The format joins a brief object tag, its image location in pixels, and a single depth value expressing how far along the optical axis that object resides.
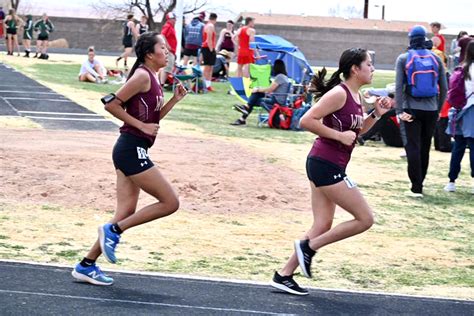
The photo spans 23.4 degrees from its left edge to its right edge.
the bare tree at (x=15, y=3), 58.94
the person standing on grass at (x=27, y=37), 37.75
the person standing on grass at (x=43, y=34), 37.19
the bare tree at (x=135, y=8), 50.16
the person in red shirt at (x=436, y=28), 25.16
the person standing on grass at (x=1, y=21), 42.71
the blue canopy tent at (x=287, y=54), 22.20
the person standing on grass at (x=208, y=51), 27.42
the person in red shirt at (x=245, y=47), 26.83
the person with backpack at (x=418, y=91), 12.34
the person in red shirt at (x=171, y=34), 25.96
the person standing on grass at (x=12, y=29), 36.81
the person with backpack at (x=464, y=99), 13.06
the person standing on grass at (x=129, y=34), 31.92
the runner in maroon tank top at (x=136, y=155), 7.52
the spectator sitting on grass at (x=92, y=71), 27.62
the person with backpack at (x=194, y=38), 30.38
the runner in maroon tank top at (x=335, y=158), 7.42
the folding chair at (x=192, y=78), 25.72
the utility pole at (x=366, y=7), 86.00
